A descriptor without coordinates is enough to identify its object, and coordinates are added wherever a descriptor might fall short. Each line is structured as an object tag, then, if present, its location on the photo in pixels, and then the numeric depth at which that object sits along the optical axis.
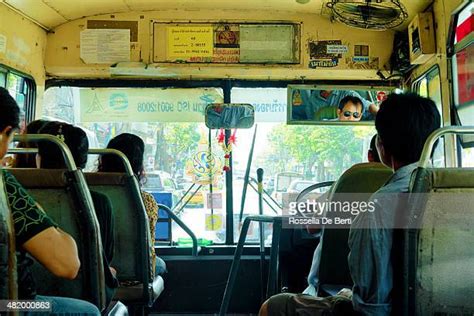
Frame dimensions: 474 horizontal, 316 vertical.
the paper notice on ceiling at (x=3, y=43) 3.13
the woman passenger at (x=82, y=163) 1.83
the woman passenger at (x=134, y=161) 2.53
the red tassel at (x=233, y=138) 3.71
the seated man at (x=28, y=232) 1.12
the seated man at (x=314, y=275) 2.29
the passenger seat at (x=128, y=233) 2.28
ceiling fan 2.67
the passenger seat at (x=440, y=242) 1.31
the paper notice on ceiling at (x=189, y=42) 3.66
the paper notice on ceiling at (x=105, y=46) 3.63
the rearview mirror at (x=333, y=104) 3.72
